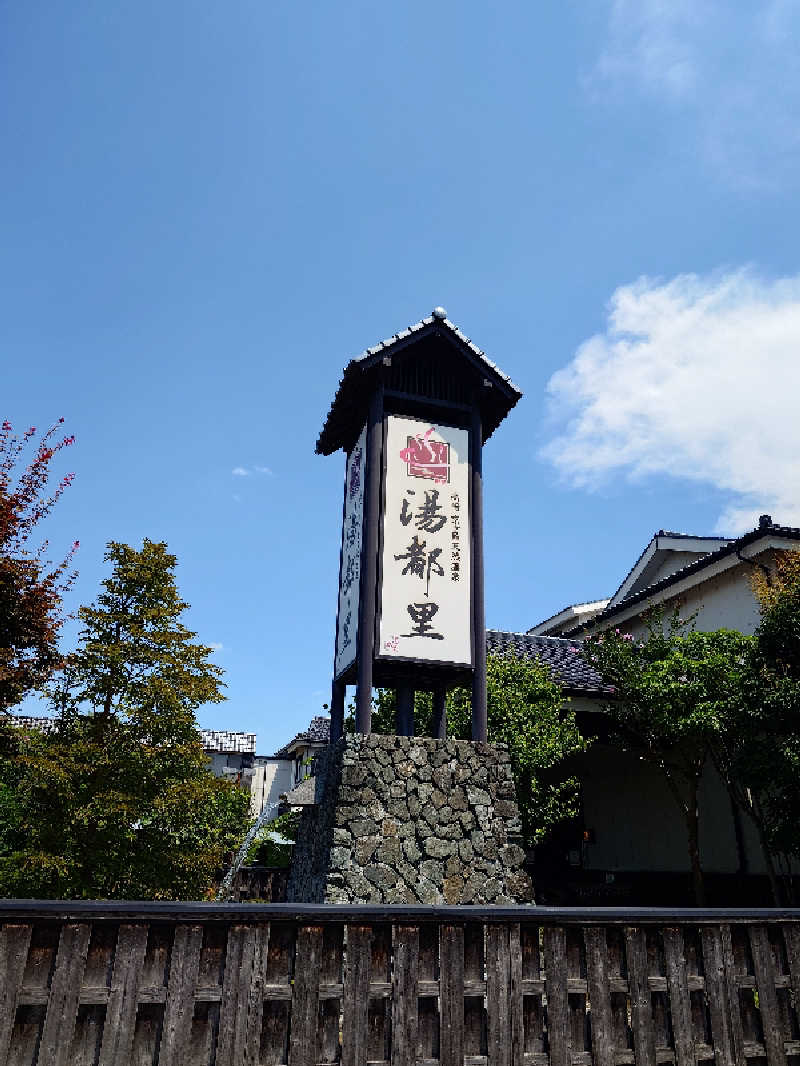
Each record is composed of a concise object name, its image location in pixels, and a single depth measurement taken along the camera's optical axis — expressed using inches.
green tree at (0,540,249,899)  506.0
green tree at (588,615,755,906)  576.1
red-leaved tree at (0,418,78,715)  461.7
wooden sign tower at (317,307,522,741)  453.7
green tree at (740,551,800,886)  451.2
